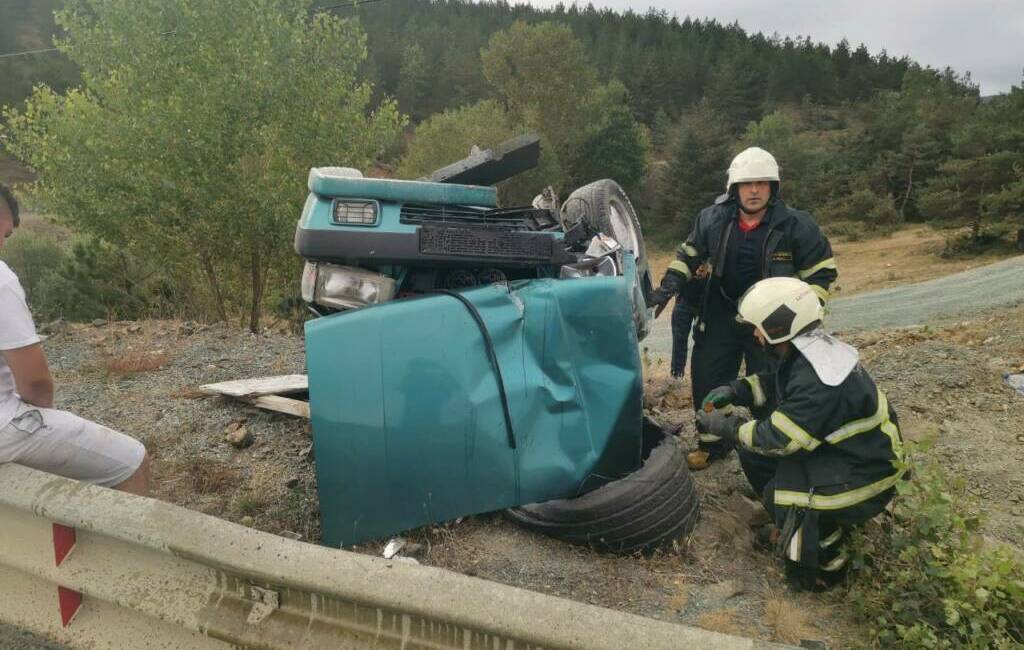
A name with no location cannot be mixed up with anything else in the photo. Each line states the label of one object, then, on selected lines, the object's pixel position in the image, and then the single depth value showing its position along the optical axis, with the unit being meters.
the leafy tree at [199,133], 10.27
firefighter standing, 4.08
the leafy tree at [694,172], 43.91
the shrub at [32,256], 19.05
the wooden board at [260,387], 4.37
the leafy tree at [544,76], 48.78
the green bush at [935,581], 2.42
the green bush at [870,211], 37.00
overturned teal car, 2.93
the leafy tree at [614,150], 50.12
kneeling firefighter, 2.94
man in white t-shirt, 2.33
